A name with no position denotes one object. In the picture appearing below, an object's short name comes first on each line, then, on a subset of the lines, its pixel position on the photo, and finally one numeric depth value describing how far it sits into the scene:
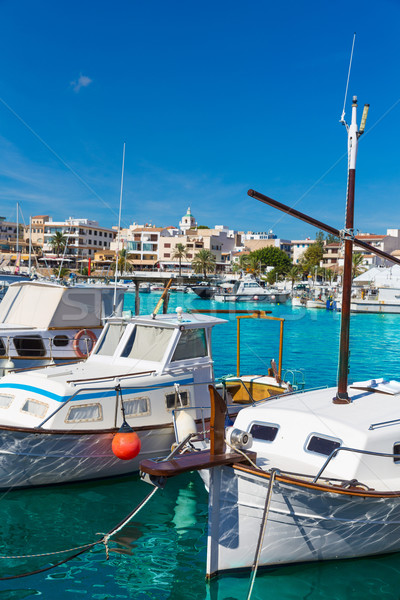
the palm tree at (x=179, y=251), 119.58
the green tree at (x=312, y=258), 116.21
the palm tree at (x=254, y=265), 117.06
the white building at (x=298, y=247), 148.12
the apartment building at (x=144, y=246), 124.19
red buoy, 9.38
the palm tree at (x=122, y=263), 96.51
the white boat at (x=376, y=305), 65.56
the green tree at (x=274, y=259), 116.95
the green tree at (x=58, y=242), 115.36
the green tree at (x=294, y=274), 103.12
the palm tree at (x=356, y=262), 93.56
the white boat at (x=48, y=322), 16.88
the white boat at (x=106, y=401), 10.34
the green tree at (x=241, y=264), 121.25
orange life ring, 17.38
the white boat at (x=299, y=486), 7.55
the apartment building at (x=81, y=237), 121.69
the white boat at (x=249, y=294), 80.31
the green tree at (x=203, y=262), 113.41
